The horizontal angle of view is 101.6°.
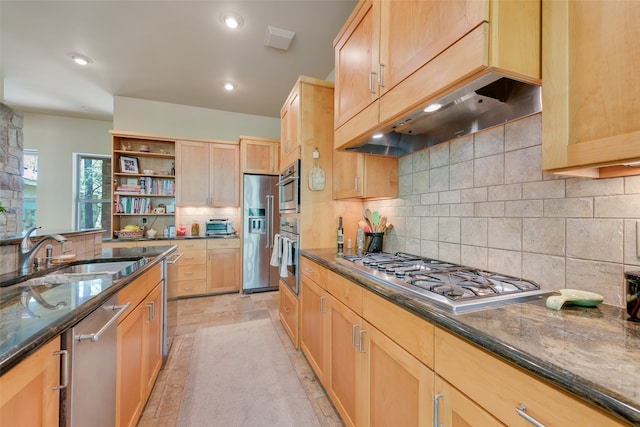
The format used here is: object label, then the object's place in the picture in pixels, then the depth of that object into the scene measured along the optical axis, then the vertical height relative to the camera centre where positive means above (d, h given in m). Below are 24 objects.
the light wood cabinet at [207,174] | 3.96 +0.61
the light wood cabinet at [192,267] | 3.76 -0.80
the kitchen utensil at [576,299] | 0.82 -0.27
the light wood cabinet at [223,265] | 3.91 -0.80
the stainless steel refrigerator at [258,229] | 3.99 -0.24
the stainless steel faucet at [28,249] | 1.36 -0.20
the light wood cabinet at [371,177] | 1.94 +0.28
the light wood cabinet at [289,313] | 2.29 -0.97
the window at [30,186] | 4.70 +0.47
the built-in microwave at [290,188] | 2.27 +0.24
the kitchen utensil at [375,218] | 2.16 -0.04
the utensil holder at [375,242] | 2.02 -0.22
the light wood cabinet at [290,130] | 2.33 +0.83
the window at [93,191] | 5.00 +0.41
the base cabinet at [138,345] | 1.22 -0.74
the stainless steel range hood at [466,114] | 1.07 +0.50
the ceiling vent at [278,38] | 2.54 +1.78
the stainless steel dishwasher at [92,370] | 0.82 -0.56
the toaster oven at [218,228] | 4.14 -0.24
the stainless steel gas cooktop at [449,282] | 0.88 -0.29
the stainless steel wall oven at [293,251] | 2.27 -0.34
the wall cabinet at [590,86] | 0.66 +0.36
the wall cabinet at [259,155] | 4.04 +0.91
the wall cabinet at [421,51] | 0.84 +0.64
